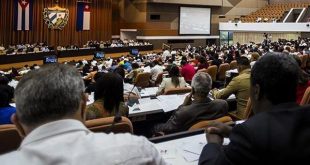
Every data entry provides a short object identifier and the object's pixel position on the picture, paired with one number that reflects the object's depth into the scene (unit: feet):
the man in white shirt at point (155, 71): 35.13
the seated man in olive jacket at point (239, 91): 18.12
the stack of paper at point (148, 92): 20.97
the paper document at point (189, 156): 7.95
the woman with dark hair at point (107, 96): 12.31
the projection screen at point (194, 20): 91.97
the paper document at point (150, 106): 15.78
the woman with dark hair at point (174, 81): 23.41
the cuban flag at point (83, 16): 75.31
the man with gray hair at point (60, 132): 4.19
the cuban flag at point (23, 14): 63.31
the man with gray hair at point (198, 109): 12.59
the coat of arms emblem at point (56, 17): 70.54
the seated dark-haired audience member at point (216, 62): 38.73
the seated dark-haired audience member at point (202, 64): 36.31
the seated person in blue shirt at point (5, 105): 12.91
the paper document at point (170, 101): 16.07
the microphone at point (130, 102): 16.01
